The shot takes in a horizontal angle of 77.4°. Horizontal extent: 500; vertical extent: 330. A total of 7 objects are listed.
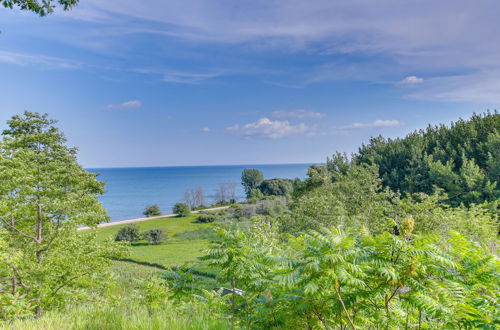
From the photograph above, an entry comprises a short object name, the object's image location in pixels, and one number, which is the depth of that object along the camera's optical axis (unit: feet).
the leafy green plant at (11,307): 18.86
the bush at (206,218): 195.19
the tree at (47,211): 36.19
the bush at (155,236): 152.97
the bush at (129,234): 155.28
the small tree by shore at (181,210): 228.02
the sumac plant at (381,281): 9.23
